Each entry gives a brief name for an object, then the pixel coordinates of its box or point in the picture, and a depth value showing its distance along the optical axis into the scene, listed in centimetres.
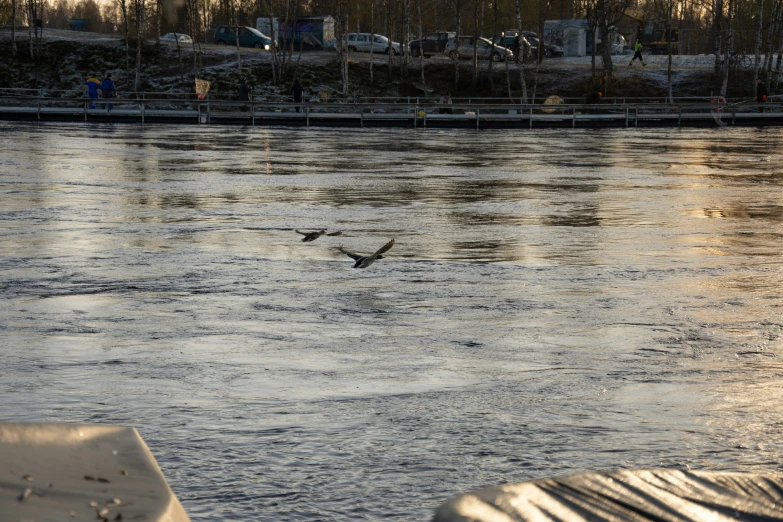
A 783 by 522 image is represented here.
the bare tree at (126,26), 6754
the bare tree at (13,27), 7038
